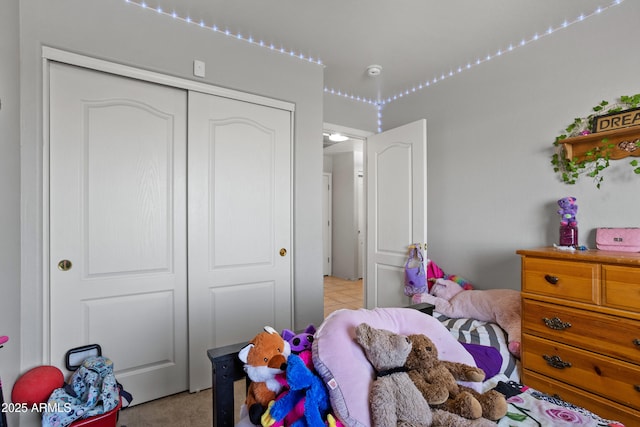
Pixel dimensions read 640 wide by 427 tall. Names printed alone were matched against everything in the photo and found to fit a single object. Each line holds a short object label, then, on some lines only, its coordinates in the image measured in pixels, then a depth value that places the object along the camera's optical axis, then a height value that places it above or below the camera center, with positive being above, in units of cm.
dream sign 184 +57
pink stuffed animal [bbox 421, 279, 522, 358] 211 -69
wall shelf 186 +45
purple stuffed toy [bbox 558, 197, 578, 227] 202 +2
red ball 148 -82
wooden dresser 149 -60
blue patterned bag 146 -90
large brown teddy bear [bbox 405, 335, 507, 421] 105 -60
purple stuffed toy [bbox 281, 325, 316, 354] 119 -49
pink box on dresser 182 -15
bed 99 -55
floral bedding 105 -70
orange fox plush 101 -50
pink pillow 97 -50
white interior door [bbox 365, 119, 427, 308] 283 +9
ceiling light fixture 473 +120
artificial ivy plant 192 +39
